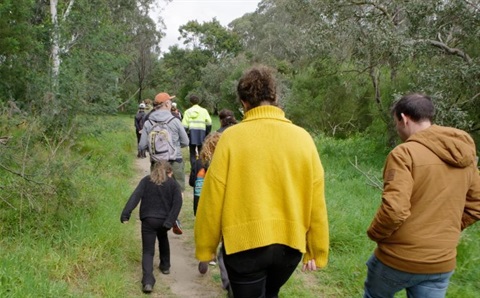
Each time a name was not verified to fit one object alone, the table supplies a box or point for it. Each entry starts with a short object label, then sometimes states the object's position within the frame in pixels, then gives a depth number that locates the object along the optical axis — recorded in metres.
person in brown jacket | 2.47
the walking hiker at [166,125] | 5.83
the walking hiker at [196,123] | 8.90
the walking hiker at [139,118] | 11.99
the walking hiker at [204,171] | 4.32
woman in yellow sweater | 2.38
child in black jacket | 4.31
